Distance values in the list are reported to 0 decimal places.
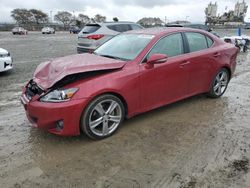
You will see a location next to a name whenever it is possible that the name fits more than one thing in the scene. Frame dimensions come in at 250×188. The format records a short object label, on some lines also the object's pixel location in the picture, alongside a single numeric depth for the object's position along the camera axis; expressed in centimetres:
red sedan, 258
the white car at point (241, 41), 986
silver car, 763
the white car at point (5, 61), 567
